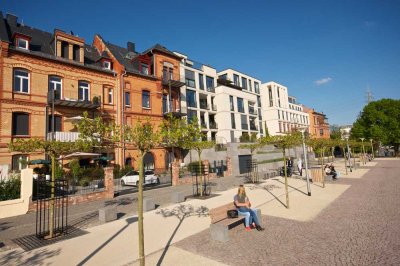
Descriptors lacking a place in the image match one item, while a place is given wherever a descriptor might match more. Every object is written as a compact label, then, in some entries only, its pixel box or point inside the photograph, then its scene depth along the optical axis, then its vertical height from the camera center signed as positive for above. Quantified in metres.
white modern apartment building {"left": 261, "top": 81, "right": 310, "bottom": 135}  54.70 +10.26
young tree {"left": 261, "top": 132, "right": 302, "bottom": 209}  11.55 +0.53
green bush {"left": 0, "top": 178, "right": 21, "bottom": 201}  11.75 -1.30
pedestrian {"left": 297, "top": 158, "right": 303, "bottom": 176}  22.38 -1.71
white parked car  20.25 -1.85
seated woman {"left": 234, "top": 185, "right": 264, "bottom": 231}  7.58 -1.93
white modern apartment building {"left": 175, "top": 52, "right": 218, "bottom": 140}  35.88 +9.78
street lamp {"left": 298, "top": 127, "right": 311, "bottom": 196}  12.48 +0.71
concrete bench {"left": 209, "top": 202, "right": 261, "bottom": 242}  6.59 -2.11
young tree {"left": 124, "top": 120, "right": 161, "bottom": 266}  5.12 +0.42
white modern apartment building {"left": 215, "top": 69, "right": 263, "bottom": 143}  39.44 +8.24
